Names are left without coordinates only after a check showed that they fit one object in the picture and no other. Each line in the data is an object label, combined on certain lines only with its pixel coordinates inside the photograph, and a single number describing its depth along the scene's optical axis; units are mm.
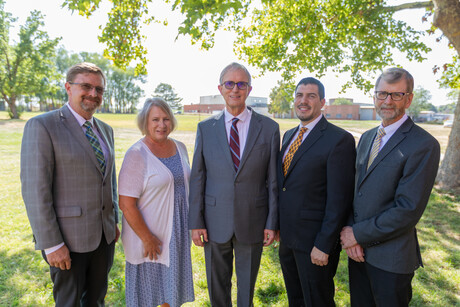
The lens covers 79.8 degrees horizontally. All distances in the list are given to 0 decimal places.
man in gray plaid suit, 2363
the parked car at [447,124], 44253
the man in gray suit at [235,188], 2848
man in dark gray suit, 2205
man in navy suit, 2596
